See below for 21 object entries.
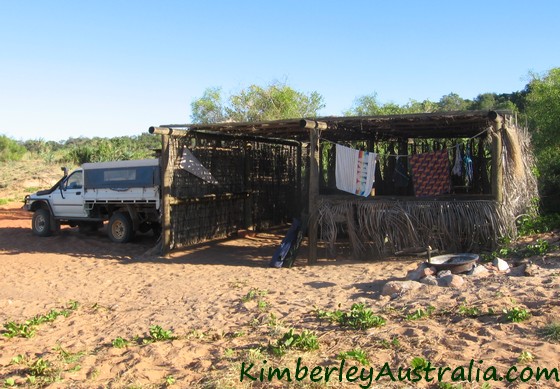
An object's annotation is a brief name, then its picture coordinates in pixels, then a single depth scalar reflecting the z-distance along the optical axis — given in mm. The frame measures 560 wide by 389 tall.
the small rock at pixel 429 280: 6965
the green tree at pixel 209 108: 30859
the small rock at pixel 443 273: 7155
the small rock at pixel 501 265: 7578
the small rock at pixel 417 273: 7387
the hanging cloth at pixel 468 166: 11930
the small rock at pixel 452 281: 6766
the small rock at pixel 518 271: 7246
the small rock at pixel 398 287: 6730
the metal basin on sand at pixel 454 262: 7449
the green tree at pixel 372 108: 28459
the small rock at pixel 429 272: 7341
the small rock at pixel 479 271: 7312
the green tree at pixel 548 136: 12848
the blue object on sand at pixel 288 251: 9656
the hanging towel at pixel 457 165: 11277
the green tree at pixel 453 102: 39344
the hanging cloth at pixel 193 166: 11227
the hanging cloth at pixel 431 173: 10895
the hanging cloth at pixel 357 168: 10000
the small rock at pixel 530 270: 7123
